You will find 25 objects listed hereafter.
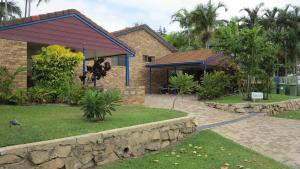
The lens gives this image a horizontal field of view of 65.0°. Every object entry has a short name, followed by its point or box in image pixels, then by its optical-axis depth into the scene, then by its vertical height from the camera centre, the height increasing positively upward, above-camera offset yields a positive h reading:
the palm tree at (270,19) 28.13 +7.85
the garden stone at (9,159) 3.20 -1.04
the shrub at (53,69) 7.60 +0.49
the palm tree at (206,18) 25.33 +7.18
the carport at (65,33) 7.82 +1.88
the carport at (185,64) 15.33 +1.38
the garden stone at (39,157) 3.42 -1.07
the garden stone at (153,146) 4.90 -1.30
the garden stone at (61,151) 3.63 -1.05
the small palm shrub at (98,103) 4.88 -0.40
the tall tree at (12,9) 24.07 +7.76
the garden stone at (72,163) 3.74 -1.28
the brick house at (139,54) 15.67 +2.36
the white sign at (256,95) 11.02 -0.50
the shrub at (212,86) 12.63 -0.09
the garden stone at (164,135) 5.20 -1.14
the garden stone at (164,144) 5.20 -1.33
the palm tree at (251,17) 27.48 +7.95
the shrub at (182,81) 7.35 +0.10
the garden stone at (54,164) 3.52 -1.22
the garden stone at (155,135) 5.02 -1.10
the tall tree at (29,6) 22.64 +7.82
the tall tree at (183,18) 26.33 +7.54
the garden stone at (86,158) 3.92 -1.25
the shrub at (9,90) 6.76 -0.18
